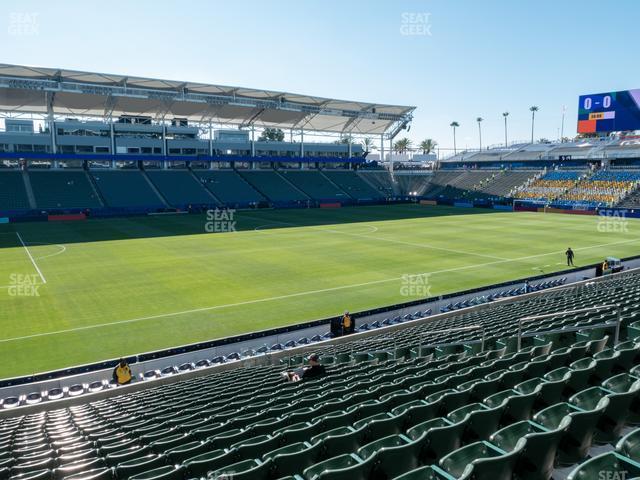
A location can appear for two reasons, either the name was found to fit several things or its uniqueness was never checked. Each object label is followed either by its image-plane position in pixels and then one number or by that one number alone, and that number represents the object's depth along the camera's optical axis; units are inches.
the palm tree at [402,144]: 6686.0
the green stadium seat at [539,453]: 185.3
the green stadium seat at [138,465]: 248.2
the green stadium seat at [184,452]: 262.4
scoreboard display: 2795.3
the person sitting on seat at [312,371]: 485.1
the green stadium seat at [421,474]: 171.6
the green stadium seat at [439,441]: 214.1
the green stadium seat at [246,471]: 203.5
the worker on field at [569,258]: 1350.9
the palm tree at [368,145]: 4222.0
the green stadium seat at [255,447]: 247.4
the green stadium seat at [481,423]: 230.4
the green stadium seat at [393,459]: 197.8
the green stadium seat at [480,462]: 171.9
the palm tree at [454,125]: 6751.0
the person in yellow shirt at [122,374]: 633.6
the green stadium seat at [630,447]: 176.4
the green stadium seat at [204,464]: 231.3
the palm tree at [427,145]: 6806.1
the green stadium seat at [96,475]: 243.3
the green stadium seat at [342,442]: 231.5
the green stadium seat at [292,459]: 214.7
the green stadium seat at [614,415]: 221.1
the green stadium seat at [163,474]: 223.9
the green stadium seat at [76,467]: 258.7
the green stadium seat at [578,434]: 205.2
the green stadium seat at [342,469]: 182.5
